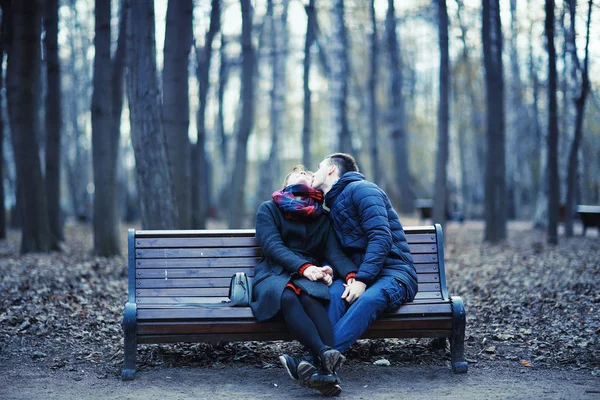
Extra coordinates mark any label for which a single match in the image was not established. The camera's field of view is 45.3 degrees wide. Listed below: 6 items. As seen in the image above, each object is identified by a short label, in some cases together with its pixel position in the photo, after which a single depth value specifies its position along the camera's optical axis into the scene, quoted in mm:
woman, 4828
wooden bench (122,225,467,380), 5102
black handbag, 5227
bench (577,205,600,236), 15591
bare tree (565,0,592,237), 13615
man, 5016
